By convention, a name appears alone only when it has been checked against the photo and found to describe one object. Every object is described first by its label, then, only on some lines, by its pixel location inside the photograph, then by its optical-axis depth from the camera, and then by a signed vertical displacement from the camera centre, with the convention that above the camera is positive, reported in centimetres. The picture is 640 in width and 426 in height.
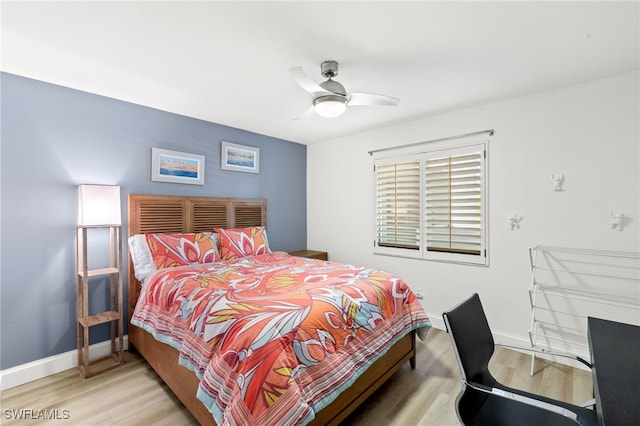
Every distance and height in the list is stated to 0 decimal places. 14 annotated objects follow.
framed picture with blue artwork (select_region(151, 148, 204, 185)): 318 +48
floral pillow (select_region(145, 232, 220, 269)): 280 -39
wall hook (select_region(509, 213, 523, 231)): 290 -10
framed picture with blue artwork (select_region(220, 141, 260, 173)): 379 +68
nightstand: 425 -64
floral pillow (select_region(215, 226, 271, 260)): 328 -38
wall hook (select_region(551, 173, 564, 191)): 266 +26
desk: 90 -59
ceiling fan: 214 +85
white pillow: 276 -45
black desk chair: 130 -86
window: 316 +7
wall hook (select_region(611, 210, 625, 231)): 240 -8
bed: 145 -86
